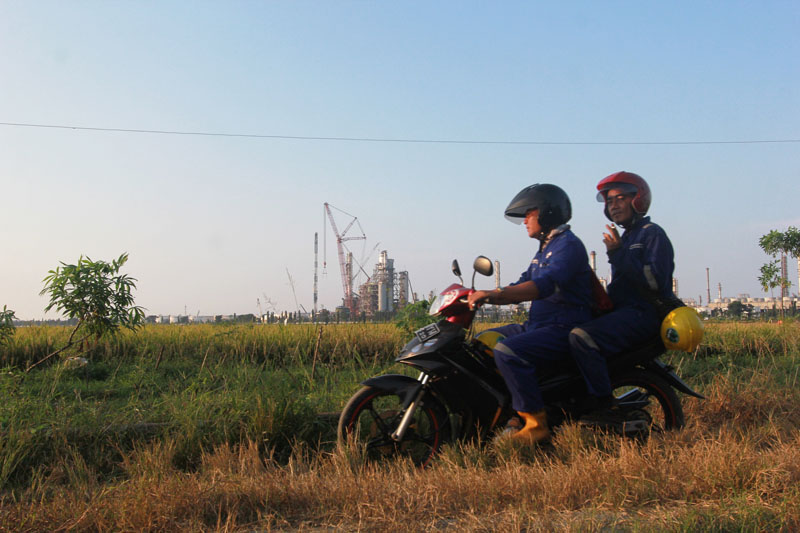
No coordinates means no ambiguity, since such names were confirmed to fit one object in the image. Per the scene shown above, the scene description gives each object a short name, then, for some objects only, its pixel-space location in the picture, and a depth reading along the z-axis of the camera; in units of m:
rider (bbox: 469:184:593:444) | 4.06
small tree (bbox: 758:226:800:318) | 24.55
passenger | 4.15
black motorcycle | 4.20
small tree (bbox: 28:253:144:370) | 6.52
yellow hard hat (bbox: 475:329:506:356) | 4.56
